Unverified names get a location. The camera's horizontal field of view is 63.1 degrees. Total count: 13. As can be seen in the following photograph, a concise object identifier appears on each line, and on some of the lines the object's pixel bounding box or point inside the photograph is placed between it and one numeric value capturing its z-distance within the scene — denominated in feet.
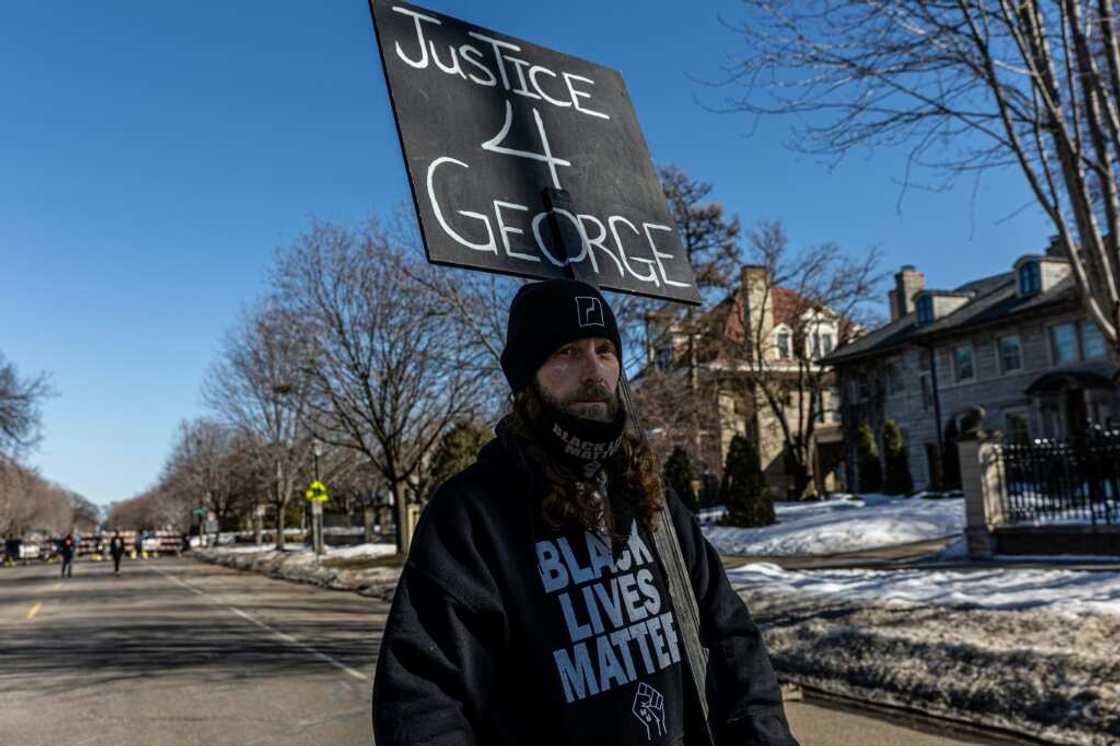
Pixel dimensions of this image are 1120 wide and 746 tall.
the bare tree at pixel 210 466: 192.95
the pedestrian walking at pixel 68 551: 129.49
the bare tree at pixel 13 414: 126.11
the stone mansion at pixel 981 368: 108.27
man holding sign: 6.52
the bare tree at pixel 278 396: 96.17
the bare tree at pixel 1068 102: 25.31
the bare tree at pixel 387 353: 84.07
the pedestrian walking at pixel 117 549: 133.14
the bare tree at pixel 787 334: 119.55
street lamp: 104.36
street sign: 94.79
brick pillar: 52.31
